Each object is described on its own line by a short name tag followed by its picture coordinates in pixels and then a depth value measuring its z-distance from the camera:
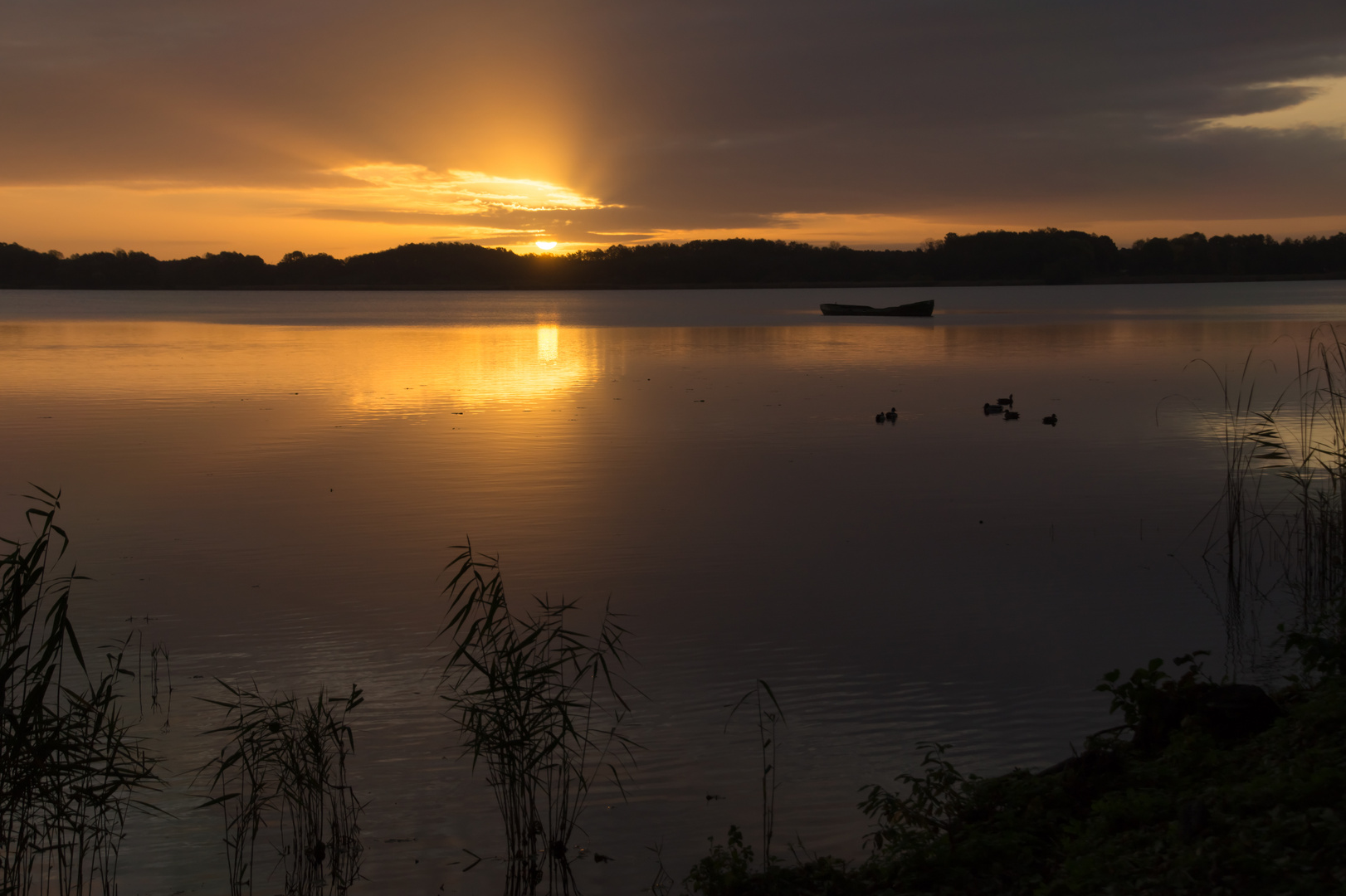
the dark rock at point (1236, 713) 7.03
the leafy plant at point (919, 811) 6.27
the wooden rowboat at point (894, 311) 88.56
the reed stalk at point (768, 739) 7.10
